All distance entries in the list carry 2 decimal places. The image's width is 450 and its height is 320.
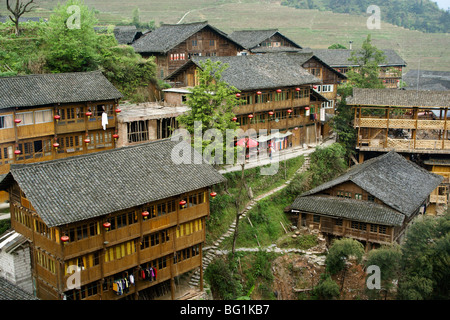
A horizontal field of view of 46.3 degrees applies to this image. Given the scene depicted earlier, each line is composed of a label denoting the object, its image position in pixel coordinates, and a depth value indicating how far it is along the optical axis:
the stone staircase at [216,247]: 33.12
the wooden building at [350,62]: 72.12
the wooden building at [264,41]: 64.38
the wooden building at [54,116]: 34.38
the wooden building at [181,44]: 55.25
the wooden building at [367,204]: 37.94
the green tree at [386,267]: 32.72
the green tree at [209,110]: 36.78
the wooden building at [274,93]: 45.59
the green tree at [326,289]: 34.41
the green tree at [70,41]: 44.22
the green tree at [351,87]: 50.25
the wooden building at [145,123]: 40.75
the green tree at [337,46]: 84.69
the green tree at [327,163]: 45.59
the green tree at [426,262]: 31.48
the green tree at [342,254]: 34.94
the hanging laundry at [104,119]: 38.13
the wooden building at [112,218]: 25.55
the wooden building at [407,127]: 46.62
